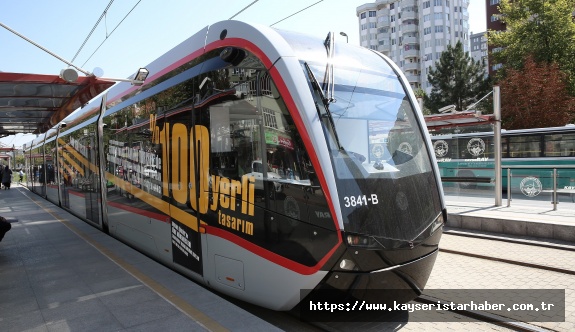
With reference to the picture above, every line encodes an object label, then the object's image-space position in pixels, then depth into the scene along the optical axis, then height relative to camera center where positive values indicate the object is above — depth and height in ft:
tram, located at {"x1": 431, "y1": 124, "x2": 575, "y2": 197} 33.01 -2.20
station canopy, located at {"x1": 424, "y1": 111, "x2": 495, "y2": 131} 34.81 +1.93
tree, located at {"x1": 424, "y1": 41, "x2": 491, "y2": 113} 148.05 +22.13
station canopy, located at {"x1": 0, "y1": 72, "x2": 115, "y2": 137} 20.77 +3.51
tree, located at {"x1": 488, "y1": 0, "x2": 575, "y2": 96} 93.61 +23.93
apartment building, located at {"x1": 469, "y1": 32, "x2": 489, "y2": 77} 393.95 +94.68
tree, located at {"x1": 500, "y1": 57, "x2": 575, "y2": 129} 83.51 +8.41
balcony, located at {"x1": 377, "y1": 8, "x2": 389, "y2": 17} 286.46 +91.18
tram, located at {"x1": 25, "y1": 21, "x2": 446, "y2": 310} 12.03 -0.73
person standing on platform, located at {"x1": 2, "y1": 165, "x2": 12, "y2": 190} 92.53 -4.63
